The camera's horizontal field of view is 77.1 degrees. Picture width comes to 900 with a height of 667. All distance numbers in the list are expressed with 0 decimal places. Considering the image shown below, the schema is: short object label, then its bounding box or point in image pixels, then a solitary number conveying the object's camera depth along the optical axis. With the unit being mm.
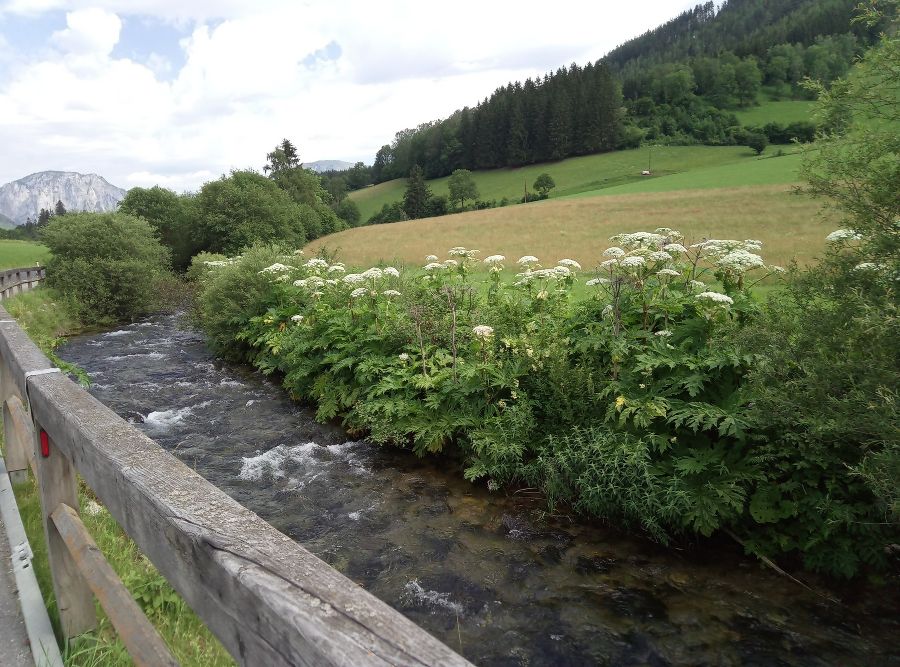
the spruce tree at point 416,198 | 94075
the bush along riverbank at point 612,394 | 6430
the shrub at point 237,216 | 40656
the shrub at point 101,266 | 24828
